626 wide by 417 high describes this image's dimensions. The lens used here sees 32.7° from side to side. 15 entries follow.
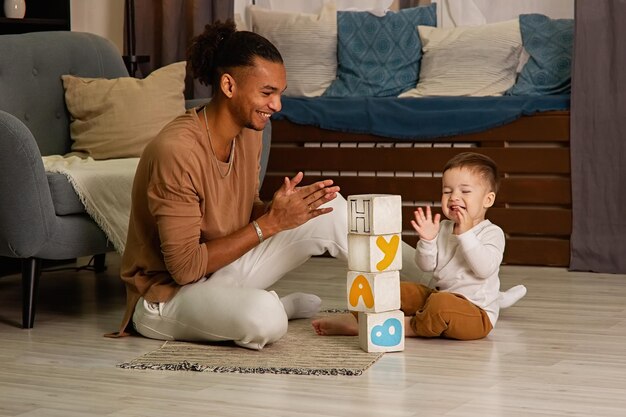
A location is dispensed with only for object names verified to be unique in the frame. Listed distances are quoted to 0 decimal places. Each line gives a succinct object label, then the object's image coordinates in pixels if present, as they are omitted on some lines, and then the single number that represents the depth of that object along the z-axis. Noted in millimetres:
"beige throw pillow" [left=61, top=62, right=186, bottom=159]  3625
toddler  2637
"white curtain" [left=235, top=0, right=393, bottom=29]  4504
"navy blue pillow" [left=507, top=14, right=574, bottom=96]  3963
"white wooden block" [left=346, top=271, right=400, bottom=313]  2473
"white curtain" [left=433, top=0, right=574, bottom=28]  4262
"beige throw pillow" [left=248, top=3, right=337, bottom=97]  4375
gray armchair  2857
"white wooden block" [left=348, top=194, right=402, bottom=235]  2453
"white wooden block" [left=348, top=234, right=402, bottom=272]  2467
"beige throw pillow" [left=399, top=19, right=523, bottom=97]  4090
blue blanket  3861
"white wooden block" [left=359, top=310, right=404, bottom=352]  2506
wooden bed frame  3820
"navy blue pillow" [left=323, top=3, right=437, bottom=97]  4293
